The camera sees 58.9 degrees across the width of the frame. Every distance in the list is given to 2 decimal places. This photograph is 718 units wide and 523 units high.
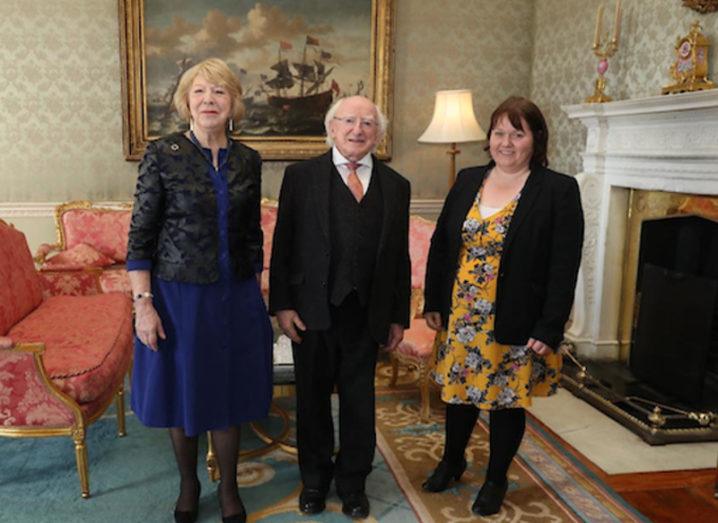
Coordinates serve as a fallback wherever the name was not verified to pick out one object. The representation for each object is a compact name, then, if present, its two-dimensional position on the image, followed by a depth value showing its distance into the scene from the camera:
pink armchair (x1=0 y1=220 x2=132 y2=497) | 2.23
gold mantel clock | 3.11
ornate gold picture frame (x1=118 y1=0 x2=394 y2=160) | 4.41
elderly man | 1.98
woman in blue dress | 1.83
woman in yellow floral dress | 1.97
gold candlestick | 3.62
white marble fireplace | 3.15
